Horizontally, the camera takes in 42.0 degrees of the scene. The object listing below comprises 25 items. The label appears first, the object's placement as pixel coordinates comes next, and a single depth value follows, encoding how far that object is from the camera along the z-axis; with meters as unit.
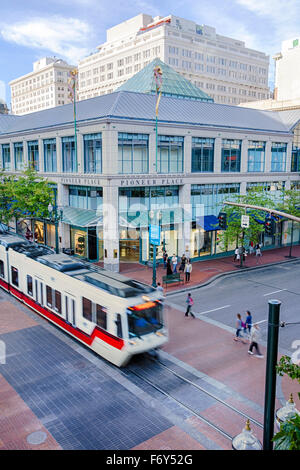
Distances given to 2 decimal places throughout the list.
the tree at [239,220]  32.12
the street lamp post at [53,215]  29.56
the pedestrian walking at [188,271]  27.48
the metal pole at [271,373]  9.02
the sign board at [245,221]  25.65
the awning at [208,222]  34.19
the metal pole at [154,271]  25.59
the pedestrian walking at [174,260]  29.70
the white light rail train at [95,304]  14.43
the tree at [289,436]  7.34
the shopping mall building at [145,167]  29.45
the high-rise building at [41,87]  148.88
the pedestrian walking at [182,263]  30.02
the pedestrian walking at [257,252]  35.34
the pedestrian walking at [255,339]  16.39
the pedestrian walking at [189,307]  20.66
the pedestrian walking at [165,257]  31.12
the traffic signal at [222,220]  20.36
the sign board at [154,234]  25.48
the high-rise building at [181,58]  101.00
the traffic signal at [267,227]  20.80
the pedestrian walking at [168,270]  26.88
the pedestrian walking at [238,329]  17.77
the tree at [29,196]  32.94
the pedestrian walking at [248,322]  17.89
